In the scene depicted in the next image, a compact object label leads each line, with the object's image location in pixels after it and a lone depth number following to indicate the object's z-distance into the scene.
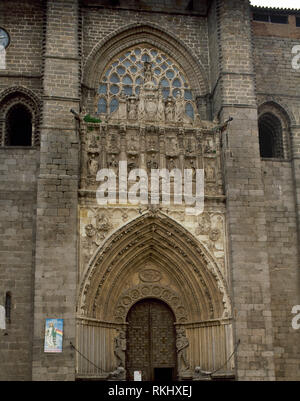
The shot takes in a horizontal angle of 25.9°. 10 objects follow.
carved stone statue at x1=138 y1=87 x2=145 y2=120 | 17.37
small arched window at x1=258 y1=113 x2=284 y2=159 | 18.80
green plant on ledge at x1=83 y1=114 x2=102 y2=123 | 17.19
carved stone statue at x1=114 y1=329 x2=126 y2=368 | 16.27
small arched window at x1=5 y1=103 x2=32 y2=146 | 18.07
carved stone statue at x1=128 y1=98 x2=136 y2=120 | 17.42
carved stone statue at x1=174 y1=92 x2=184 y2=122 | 17.53
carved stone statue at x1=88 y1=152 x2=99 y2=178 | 16.66
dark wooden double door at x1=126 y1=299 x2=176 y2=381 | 16.72
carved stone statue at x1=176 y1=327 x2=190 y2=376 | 16.52
